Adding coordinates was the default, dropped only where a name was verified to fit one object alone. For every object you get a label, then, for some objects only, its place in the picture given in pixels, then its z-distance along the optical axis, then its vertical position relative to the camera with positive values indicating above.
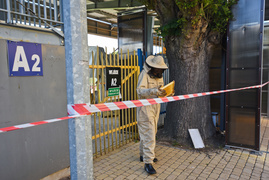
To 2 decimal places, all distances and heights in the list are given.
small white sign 5.13 -1.56
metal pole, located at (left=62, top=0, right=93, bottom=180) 1.62 -0.03
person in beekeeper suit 3.86 -0.66
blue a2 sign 3.01 +0.26
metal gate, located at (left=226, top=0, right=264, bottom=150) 4.62 +0.03
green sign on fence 5.10 -0.39
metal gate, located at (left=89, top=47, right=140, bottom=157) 5.43 -0.41
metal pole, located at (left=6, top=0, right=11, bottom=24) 2.99 +0.87
